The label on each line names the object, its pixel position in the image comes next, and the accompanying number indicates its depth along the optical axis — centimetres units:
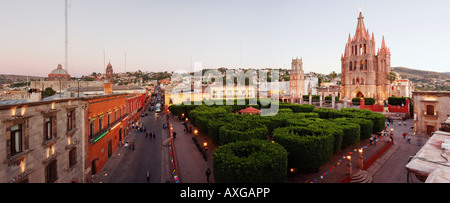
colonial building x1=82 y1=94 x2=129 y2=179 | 1561
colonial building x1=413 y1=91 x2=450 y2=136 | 2642
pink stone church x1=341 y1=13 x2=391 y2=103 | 6375
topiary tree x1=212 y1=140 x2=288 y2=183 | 1038
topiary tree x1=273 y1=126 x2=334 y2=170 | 1437
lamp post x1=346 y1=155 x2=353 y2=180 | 1492
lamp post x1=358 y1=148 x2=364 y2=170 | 1660
